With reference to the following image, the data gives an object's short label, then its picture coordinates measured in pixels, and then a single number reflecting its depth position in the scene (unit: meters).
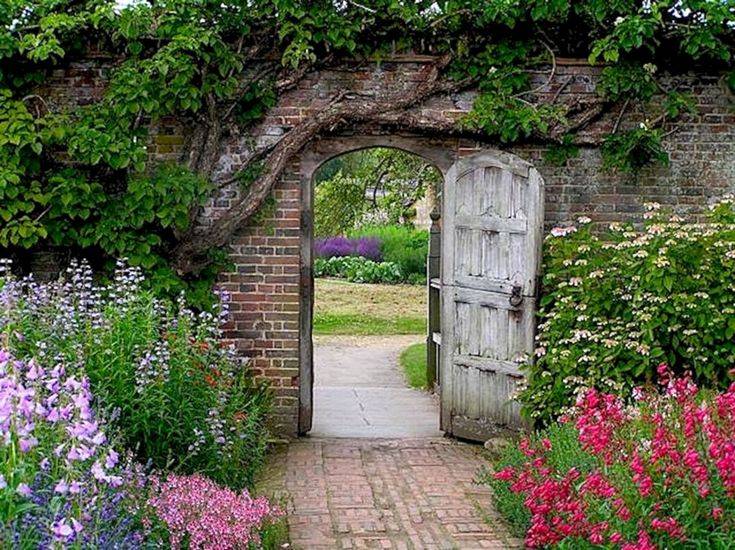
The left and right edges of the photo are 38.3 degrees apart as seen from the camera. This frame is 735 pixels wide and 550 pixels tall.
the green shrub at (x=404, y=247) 21.45
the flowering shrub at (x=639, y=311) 7.21
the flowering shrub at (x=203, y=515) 4.88
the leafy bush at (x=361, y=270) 21.39
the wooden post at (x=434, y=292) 10.75
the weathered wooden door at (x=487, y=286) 8.05
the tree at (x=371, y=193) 19.55
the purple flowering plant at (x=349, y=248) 22.66
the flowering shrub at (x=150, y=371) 5.65
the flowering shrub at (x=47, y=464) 3.38
